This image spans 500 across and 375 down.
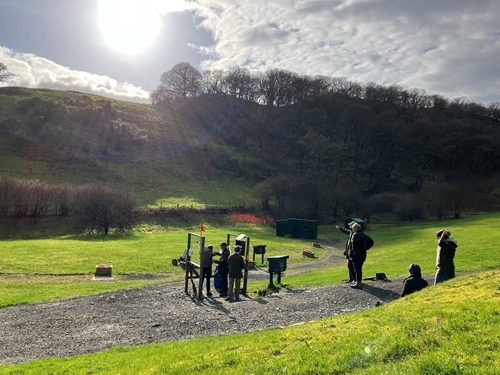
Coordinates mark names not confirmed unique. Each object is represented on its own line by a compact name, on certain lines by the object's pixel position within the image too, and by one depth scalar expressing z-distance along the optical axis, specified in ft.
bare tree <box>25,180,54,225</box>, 132.36
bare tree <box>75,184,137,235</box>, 129.49
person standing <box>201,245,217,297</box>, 50.62
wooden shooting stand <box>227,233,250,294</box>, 50.72
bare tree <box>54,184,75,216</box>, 137.69
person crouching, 37.76
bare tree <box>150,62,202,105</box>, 348.38
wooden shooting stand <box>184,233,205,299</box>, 49.31
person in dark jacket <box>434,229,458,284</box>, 39.91
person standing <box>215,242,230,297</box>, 52.19
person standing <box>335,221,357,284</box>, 49.32
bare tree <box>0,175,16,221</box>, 126.52
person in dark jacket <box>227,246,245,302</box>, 48.93
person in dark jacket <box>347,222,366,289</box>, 46.55
